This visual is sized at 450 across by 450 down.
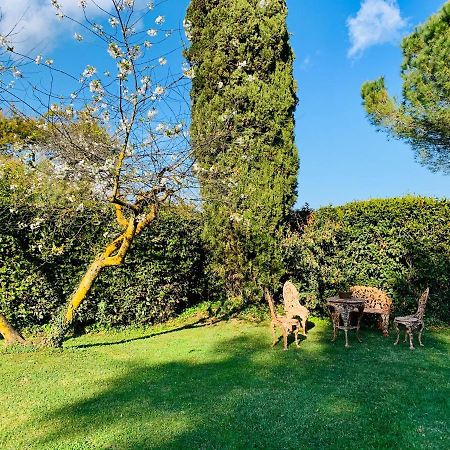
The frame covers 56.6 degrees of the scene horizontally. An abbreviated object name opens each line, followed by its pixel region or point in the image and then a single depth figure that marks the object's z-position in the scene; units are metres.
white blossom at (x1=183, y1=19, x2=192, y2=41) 6.62
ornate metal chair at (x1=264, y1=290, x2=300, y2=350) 6.05
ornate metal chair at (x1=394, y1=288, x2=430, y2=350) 6.11
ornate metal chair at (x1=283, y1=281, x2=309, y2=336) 6.86
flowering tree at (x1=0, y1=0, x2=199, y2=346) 5.79
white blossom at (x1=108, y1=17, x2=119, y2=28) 5.81
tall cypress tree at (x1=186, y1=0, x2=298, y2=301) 8.17
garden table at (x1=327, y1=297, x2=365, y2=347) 6.42
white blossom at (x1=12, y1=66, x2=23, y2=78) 5.96
